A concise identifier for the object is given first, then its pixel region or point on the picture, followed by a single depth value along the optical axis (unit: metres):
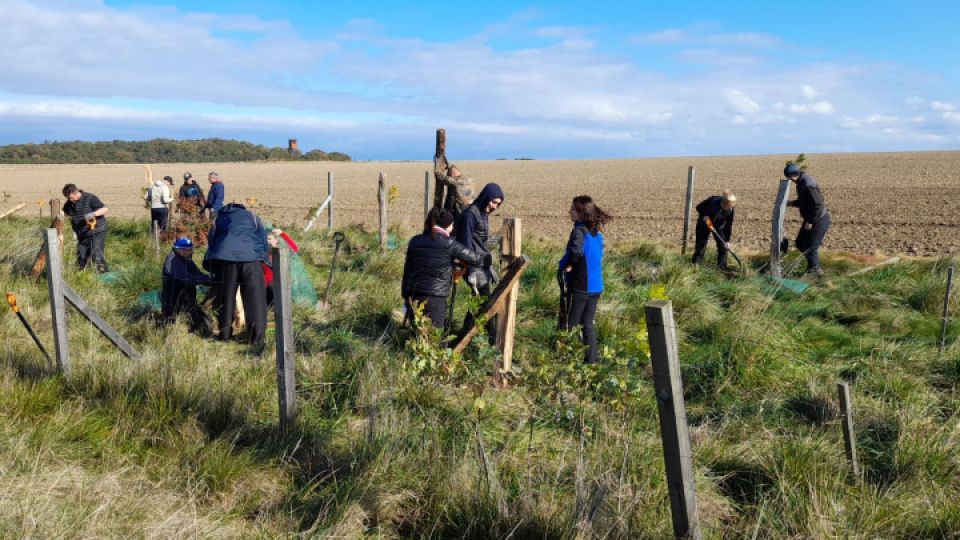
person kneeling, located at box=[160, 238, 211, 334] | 7.00
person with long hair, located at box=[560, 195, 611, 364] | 6.05
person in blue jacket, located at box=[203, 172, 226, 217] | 14.95
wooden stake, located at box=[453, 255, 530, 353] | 5.20
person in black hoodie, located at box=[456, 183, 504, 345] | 6.80
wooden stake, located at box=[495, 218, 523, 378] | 5.57
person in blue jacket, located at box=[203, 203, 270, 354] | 6.75
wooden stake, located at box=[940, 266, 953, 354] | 6.50
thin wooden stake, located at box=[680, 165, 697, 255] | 12.53
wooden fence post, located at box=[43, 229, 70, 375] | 4.99
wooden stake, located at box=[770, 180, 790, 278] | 10.12
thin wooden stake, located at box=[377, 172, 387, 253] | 12.25
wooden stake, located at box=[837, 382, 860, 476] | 4.02
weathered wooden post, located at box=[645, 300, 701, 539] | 2.72
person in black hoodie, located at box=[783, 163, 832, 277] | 10.38
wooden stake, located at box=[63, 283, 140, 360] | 5.12
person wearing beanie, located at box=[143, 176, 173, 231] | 14.59
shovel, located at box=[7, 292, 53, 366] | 4.77
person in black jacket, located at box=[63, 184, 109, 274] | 10.49
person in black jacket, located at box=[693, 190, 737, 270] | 10.96
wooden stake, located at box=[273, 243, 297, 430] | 4.15
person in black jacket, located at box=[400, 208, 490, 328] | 6.02
